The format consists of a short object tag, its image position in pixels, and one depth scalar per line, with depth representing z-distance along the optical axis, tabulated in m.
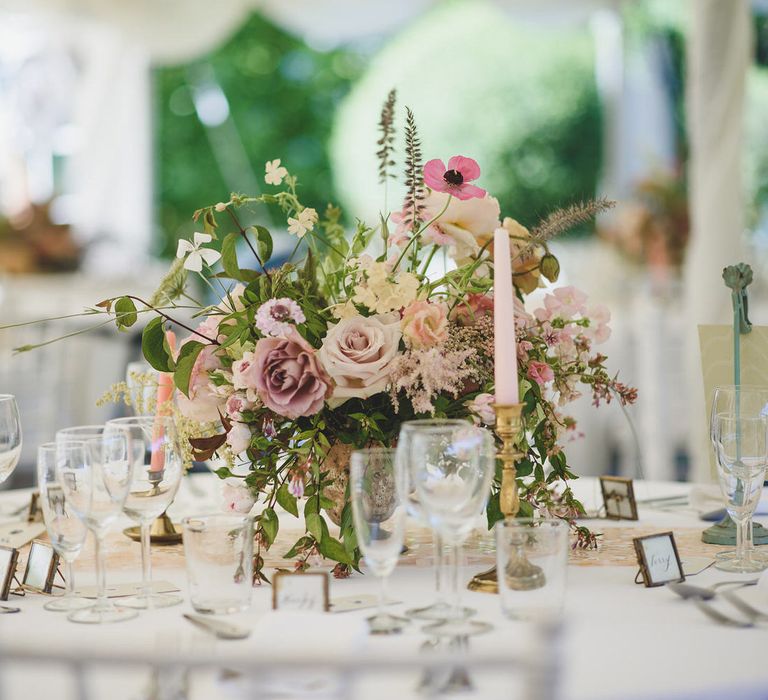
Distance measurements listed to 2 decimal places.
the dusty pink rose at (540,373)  2.04
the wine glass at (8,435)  2.15
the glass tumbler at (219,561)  1.85
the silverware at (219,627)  1.77
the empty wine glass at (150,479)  1.93
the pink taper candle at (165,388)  2.20
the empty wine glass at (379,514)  1.79
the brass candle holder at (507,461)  1.90
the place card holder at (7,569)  1.96
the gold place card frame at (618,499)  2.38
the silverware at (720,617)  1.81
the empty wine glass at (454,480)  1.79
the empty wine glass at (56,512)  1.88
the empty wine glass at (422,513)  1.78
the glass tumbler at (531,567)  1.79
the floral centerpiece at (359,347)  1.98
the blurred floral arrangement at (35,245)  7.36
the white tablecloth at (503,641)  1.65
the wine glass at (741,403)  2.12
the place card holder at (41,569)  2.00
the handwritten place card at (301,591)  1.86
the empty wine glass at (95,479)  1.86
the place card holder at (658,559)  1.97
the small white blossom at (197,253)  2.07
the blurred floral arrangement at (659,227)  6.00
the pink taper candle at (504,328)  1.90
